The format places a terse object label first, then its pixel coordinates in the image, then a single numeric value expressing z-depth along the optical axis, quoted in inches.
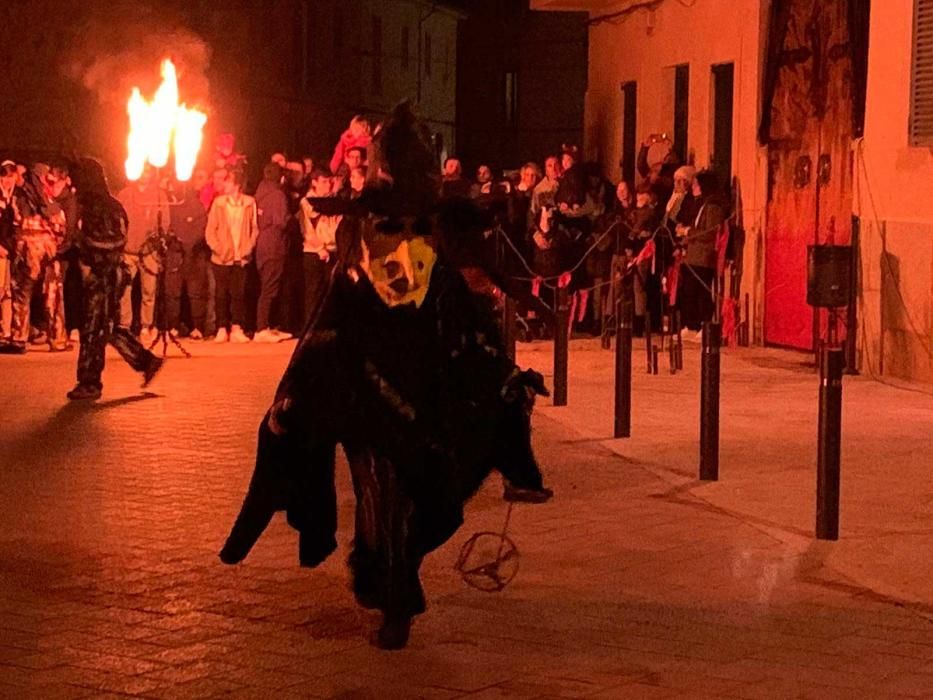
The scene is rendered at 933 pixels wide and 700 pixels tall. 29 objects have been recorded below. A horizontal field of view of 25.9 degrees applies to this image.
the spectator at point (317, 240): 861.8
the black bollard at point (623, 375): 544.7
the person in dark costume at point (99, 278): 610.9
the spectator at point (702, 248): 858.1
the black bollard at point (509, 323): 639.8
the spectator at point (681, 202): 870.4
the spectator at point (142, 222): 848.9
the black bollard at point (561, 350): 606.5
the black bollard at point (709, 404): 467.2
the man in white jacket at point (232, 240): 861.8
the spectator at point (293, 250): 889.5
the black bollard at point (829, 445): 390.3
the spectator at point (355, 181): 804.0
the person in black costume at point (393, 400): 297.9
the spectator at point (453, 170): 902.4
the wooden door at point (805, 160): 805.2
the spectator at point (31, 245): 828.0
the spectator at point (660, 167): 932.6
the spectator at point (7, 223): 823.1
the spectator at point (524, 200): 927.7
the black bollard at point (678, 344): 747.7
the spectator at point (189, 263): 870.4
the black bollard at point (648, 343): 746.8
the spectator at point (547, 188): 925.2
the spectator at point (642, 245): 878.4
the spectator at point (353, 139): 887.7
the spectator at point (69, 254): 810.0
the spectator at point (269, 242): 870.4
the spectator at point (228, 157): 889.5
